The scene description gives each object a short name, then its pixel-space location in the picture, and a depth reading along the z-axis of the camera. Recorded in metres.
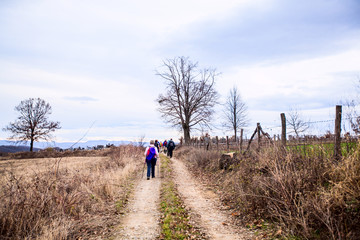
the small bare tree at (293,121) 23.22
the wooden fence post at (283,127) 9.54
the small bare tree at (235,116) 37.19
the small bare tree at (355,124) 5.46
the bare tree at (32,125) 38.84
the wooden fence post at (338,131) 6.47
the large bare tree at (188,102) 36.06
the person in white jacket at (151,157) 12.31
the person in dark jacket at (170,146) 25.67
